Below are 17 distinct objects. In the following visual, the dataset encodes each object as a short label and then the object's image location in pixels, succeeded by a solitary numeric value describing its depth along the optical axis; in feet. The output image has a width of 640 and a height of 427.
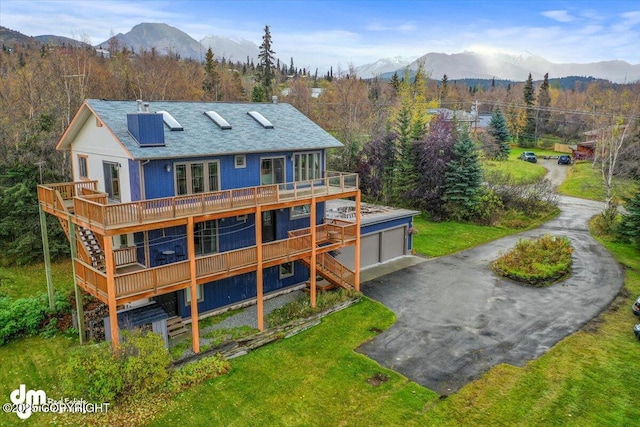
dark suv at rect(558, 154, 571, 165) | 223.92
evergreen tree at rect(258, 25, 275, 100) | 278.87
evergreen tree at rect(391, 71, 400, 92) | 342.31
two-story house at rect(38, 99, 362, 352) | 56.80
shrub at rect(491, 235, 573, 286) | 88.69
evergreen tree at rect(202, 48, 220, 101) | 250.16
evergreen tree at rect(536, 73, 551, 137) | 289.53
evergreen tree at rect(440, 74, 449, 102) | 377.09
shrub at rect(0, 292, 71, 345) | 64.03
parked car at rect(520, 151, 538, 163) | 224.74
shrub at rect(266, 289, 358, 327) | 68.74
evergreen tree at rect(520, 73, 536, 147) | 279.49
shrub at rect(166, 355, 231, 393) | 53.16
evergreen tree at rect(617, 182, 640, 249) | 107.14
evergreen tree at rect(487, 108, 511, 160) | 224.74
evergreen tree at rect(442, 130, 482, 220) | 131.03
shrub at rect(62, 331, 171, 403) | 48.75
